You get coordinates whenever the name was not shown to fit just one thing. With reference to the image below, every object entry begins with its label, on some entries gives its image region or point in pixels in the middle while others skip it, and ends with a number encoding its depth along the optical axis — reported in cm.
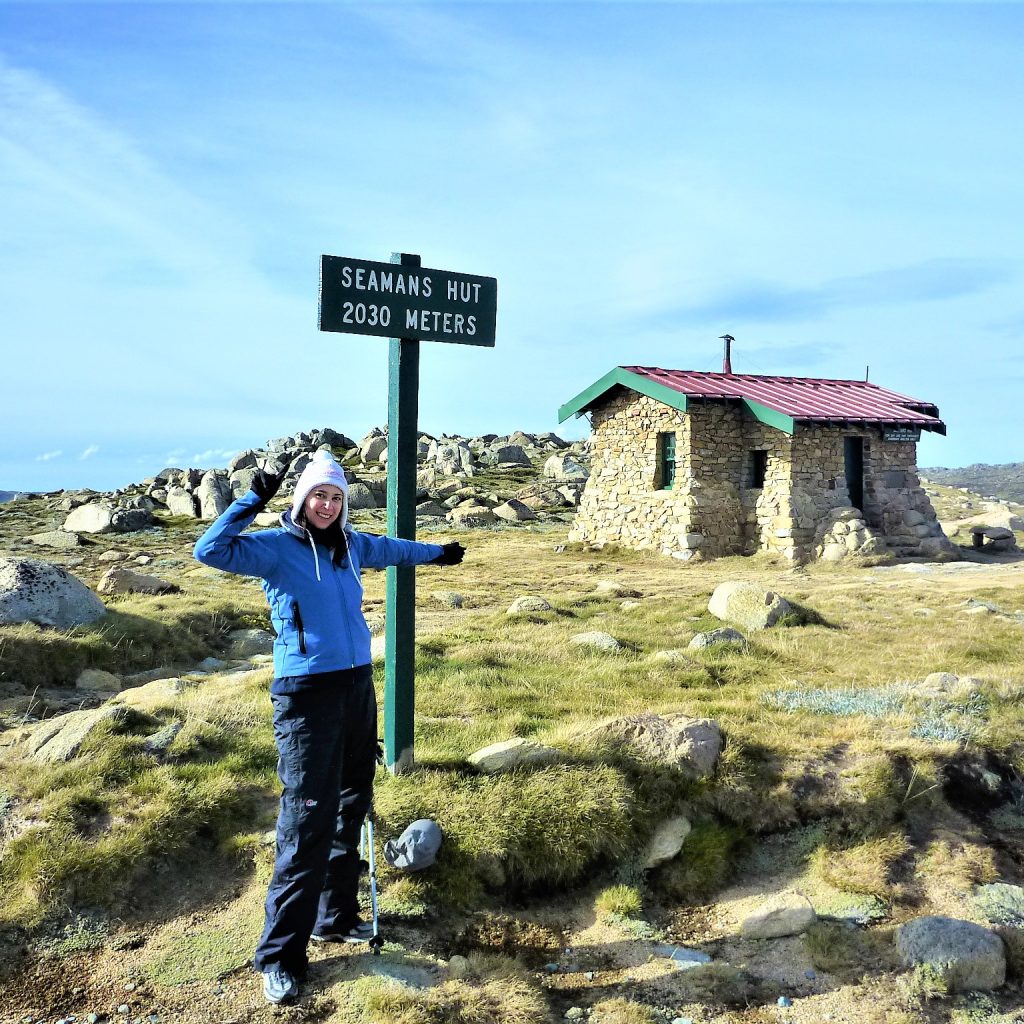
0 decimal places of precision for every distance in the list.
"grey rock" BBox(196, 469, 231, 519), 3856
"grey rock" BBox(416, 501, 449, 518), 3509
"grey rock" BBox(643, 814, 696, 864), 584
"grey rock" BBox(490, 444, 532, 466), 5322
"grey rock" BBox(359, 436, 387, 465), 5112
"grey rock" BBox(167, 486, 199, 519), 3944
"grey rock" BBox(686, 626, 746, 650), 1049
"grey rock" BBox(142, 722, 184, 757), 651
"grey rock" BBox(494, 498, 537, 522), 3403
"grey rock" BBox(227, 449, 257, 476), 5231
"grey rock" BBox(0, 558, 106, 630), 1160
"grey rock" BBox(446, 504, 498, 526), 3231
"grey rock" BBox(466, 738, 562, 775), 629
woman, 441
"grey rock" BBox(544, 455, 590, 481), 4578
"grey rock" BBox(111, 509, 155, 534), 3381
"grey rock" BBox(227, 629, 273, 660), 1278
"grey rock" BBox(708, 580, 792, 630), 1213
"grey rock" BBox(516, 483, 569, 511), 3772
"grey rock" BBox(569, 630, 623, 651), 1058
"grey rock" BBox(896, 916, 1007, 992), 478
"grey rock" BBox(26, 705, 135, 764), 633
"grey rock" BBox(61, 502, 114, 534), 3369
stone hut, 2125
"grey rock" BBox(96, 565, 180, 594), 1625
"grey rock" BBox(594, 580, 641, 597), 1593
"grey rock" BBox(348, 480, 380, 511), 3650
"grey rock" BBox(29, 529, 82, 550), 2923
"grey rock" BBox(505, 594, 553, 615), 1343
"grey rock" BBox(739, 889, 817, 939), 518
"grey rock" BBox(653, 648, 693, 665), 977
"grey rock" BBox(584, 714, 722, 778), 647
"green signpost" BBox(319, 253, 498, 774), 616
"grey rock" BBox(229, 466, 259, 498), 4273
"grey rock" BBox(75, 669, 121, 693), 1041
